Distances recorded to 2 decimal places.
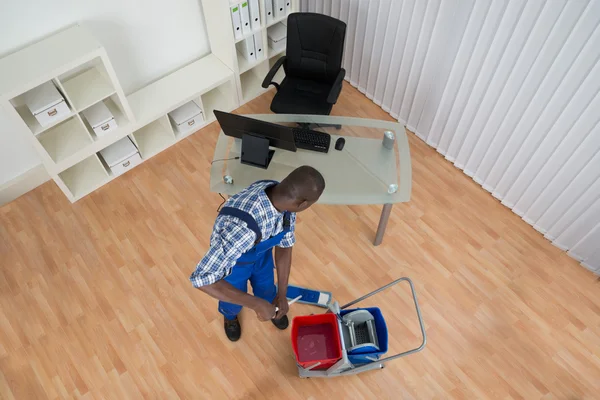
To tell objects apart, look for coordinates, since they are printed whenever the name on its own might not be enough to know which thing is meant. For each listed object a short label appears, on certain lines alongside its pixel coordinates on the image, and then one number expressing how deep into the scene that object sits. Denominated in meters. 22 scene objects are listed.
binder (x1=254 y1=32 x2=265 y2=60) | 3.81
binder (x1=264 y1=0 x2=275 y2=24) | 3.69
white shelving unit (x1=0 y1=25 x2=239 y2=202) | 2.81
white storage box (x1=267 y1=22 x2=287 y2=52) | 4.05
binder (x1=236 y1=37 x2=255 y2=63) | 3.79
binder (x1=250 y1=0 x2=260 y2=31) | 3.55
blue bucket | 2.51
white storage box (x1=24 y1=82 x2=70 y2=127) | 2.95
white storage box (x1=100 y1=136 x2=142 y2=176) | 3.63
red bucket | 2.69
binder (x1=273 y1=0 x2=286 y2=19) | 3.77
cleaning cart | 2.52
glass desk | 2.84
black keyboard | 2.97
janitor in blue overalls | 2.00
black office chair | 3.46
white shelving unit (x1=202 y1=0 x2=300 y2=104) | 3.52
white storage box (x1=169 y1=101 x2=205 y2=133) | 3.86
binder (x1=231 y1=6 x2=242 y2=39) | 3.45
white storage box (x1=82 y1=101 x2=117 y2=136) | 3.33
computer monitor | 2.70
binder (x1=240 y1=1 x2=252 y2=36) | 3.47
